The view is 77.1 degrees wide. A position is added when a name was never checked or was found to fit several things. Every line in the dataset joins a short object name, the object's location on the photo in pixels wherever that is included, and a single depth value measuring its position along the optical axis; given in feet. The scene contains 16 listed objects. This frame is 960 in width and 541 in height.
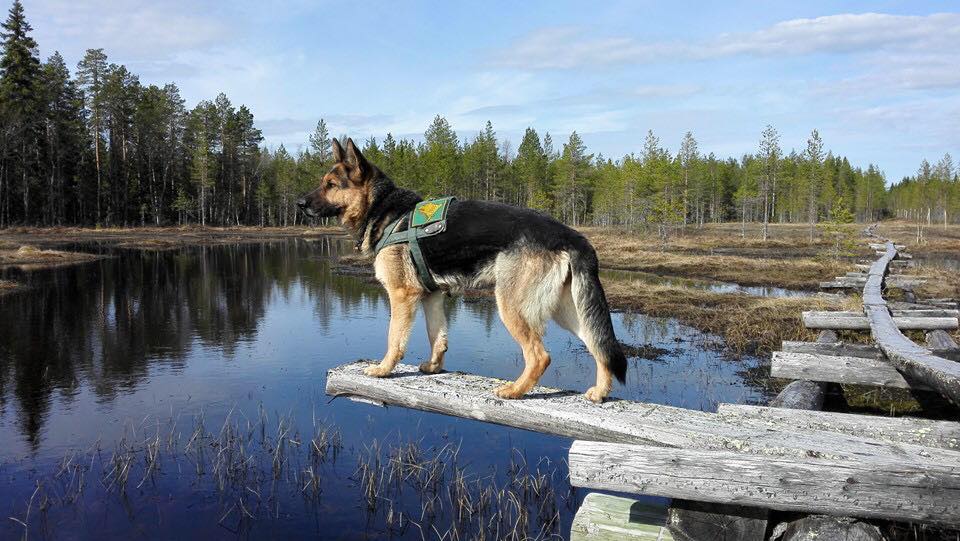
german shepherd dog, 17.07
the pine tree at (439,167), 269.23
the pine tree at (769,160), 240.32
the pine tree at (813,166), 220.41
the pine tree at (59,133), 219.00
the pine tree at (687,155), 280.31
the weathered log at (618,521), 14.19
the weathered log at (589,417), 12.47
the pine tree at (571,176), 293.64
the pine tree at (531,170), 309.22
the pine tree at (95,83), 231.50
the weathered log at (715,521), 12.34
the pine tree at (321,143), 308.17
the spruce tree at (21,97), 205.36
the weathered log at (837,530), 11.75
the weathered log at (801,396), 21.18
